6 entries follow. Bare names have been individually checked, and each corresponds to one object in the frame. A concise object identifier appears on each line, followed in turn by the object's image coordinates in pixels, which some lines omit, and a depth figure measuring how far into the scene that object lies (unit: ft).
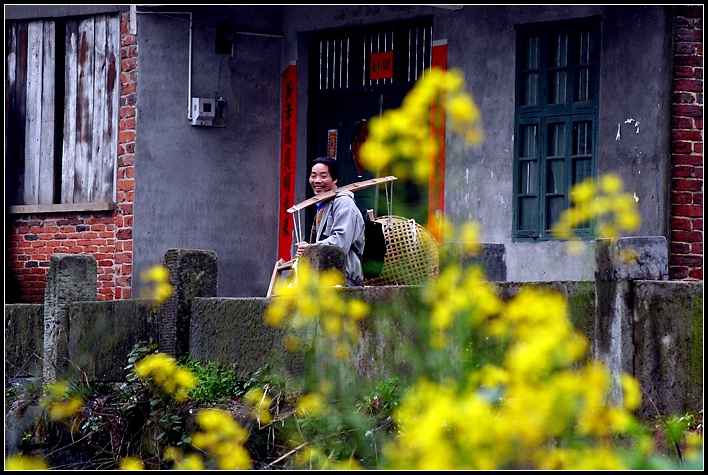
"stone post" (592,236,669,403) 37.60
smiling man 49.49
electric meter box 76.74
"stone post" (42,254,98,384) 61.64
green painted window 63.82
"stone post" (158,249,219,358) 53.62
